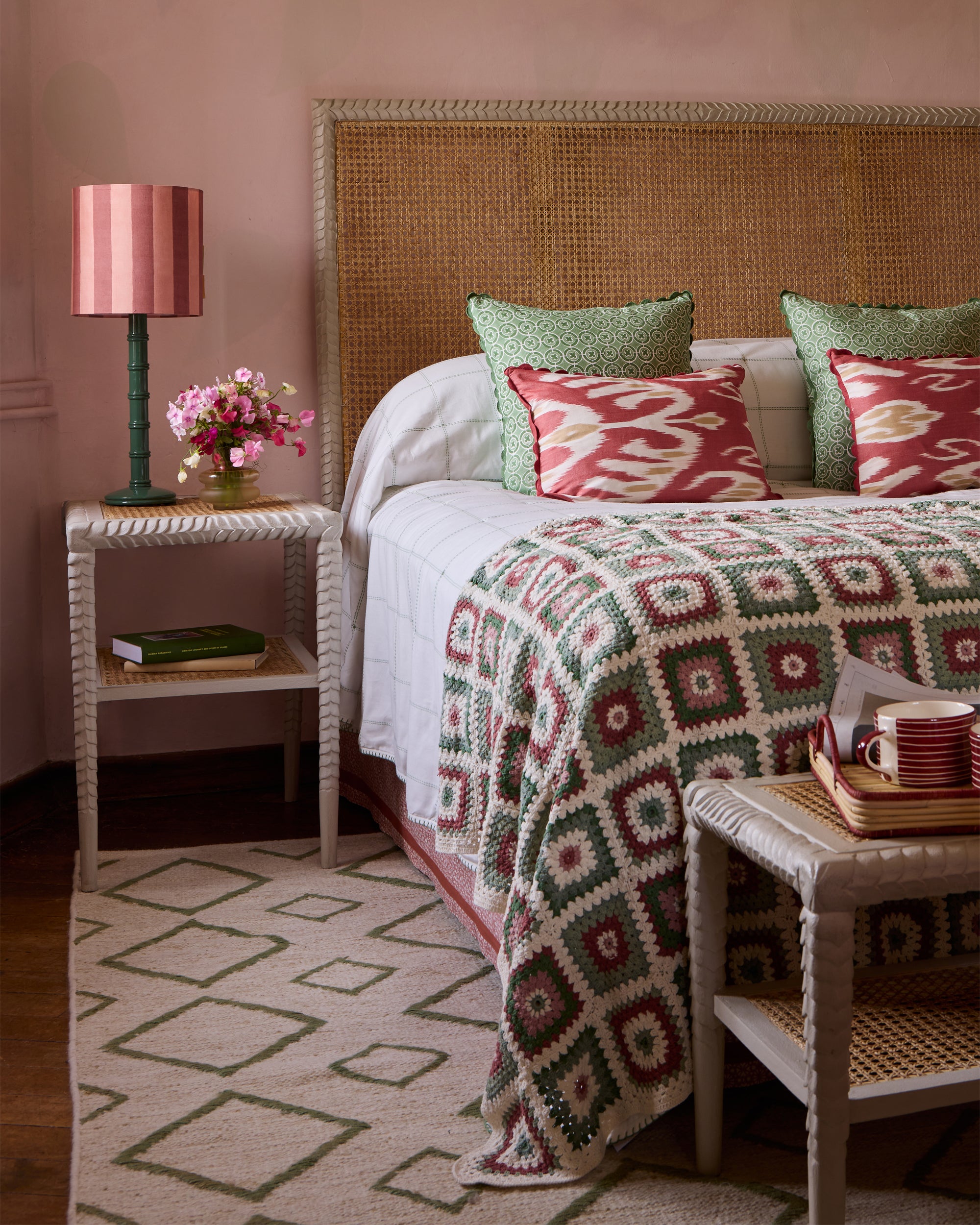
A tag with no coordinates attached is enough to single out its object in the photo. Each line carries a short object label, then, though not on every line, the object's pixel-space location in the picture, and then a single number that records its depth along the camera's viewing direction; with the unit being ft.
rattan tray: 4.12
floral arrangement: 8.29
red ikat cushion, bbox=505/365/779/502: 7.92
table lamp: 8.13
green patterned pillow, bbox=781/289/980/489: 8.77
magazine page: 4.74
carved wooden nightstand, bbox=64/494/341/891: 7.66
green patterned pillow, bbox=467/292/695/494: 8.50
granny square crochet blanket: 4.70
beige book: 8.20
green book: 8.14
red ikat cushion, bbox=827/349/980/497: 8.16
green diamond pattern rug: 4.67
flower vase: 8.45
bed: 8.75
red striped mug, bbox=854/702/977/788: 4.21
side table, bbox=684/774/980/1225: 3.95
